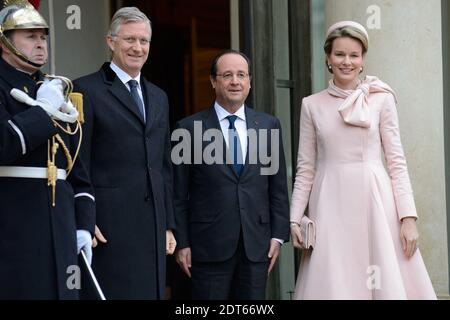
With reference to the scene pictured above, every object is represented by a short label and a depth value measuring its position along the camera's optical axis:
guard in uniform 10.01
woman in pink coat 11.89
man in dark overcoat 11.35
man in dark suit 12.02
